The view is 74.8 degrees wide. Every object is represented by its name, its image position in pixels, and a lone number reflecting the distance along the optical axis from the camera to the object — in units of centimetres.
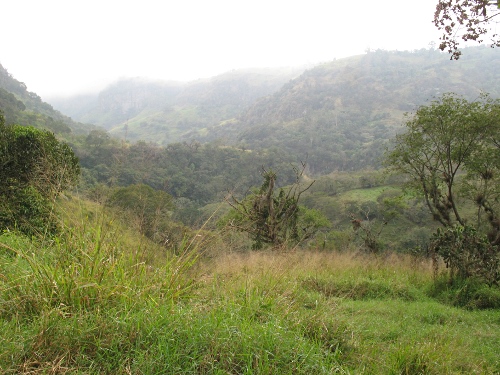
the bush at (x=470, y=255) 602
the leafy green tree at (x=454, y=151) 1066
